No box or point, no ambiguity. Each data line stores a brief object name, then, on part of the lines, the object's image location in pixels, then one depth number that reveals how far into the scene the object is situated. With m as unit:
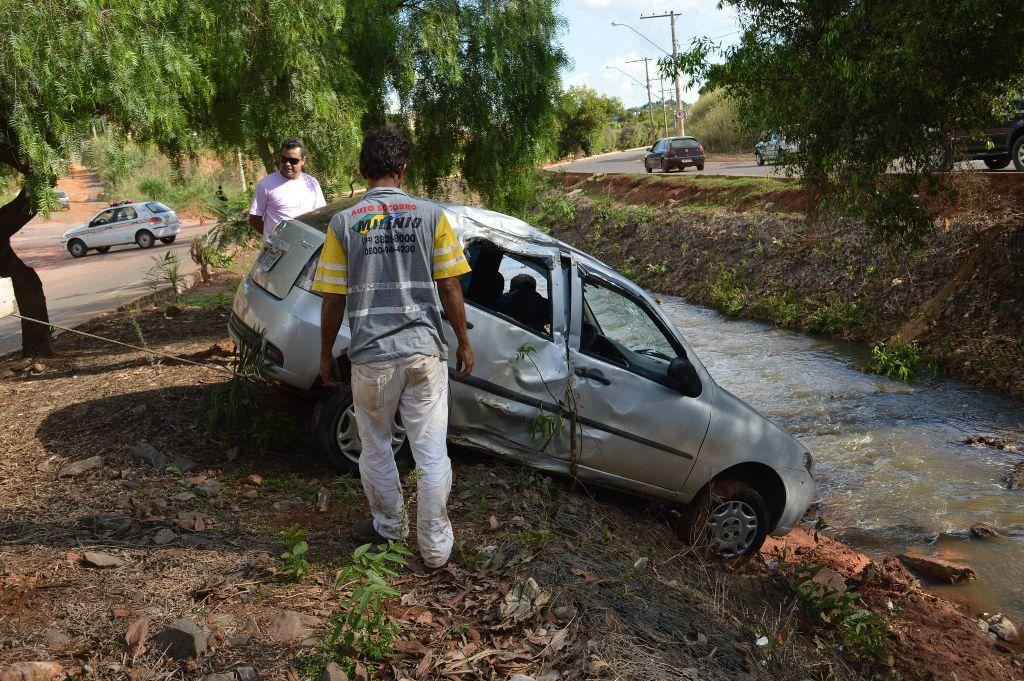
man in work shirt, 3.90
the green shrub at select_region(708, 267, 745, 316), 16.92
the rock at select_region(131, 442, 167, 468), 5.45
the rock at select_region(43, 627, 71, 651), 3.34
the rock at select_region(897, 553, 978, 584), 6.36
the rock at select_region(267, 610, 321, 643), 3.49
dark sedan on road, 35.78
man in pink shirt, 7.26
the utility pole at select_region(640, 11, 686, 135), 54.88
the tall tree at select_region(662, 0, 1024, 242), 8.73
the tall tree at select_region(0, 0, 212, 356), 5.94
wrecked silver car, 5.32
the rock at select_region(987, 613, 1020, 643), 5.52
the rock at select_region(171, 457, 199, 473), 5.45
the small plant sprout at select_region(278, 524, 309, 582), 3.95
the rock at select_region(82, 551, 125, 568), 4.01
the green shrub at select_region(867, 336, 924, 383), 12.03
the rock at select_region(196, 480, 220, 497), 5.08
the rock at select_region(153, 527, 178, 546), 4.32
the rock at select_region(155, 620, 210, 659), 3.31
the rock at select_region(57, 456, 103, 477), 5.32
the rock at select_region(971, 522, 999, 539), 7.18
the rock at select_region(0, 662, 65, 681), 3.05
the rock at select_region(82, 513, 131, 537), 4.45
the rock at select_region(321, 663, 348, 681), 3.11
